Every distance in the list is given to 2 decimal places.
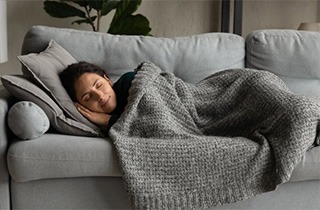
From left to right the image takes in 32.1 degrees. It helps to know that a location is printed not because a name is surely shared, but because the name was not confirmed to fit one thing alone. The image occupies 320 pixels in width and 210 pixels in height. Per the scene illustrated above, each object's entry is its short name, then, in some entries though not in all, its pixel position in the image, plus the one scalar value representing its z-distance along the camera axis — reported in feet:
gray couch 6.03
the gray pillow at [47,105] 6.55
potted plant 10.87
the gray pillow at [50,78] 6.84
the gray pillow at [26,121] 6.15
